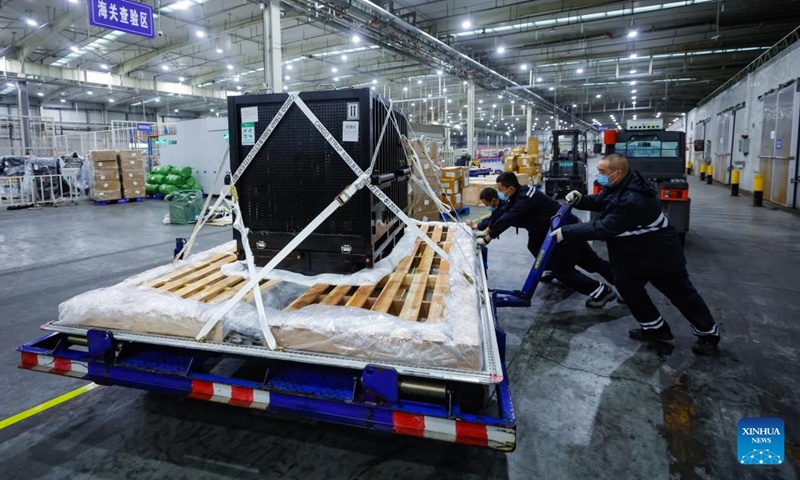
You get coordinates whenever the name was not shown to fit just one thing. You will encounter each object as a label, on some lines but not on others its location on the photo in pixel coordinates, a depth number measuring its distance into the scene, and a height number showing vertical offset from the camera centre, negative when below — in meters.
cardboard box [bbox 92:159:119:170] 14.50 +0.47
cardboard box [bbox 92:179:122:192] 14.53 -0.18
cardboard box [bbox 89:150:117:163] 14.43 +0.78
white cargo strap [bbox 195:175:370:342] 2.23 -0.38
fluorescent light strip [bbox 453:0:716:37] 12.17 +4.68
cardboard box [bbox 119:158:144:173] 15.06 +0.52
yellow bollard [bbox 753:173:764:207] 12.20 -0.45
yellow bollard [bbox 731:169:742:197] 15.24 -0.38
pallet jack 4.02 -0.90
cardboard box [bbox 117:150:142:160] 14.95 +0.83
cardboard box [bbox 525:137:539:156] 18.45 +1.21
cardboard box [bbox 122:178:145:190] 15.17 -0.13
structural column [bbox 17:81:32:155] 18.65 +3.06
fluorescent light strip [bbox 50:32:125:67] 15.90 +5.06
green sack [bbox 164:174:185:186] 16.09 -0.04
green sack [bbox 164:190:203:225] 10.45 -0.64
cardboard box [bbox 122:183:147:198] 15.20 -0.41
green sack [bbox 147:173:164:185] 16.31 +0.00
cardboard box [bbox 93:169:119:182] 14.53 +0.15
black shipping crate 2.49 +0.00
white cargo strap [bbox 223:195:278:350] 2.13 -0.49
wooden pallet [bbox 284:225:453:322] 2.44 -0.69
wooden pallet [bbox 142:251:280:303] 2.66 -0.67
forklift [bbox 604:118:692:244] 7.39 +0.30
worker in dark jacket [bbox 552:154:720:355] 3.56 -0.60
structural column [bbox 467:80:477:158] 19.81 +2.72
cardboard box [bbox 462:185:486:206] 13.09 -0.54
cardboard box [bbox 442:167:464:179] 10.31 +0.10
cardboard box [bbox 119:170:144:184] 15.09 +0.14
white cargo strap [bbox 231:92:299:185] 2.52 +0.23
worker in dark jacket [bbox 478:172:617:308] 4.75 -0.54
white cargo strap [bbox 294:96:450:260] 2.42 +0.15
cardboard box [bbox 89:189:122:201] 14.59 -0.49
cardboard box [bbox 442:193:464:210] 10.57 -0.58
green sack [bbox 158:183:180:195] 16.02 -0.36
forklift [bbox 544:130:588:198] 14.49 +0.08
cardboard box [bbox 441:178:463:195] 10.27 -0.20
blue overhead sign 8.57 +3.27
